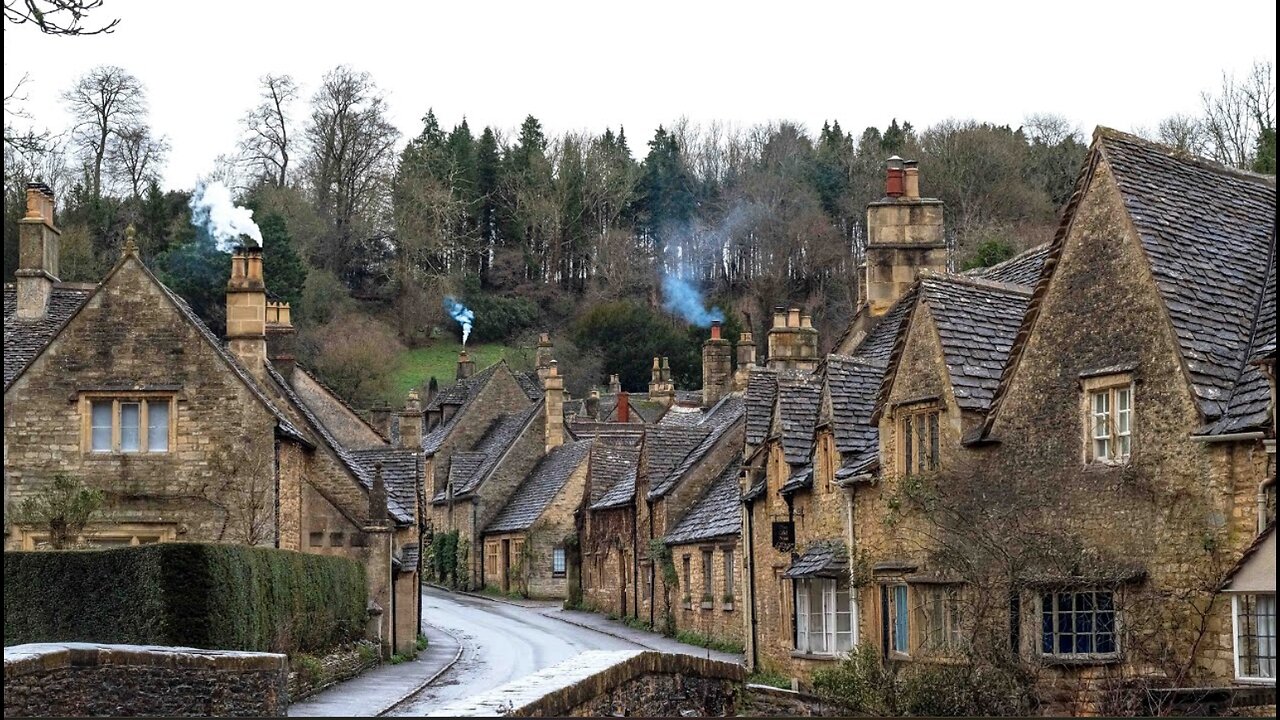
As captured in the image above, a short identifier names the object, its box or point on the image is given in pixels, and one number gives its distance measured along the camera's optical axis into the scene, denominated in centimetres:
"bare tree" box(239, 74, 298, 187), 10828
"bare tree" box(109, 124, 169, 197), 9895
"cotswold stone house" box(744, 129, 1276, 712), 1978
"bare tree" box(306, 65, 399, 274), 10838
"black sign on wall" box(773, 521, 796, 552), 3130
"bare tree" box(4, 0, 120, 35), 1432
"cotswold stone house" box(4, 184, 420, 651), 3195
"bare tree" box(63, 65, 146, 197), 9025
